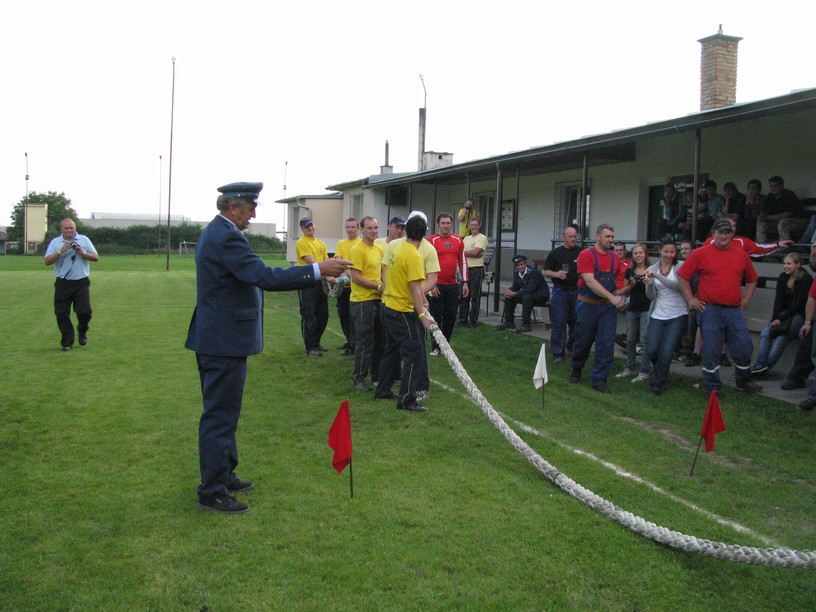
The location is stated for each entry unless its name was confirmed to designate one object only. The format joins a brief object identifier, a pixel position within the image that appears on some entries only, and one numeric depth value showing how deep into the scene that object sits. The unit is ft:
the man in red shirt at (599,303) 29.71
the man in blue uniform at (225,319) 15.76
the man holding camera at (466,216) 49.62
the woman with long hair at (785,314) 30.14
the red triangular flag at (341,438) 16.47
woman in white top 29.45
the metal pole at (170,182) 134.62
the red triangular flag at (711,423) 19.06
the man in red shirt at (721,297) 27.66
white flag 24.43
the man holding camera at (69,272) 37.37
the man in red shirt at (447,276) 35.35
